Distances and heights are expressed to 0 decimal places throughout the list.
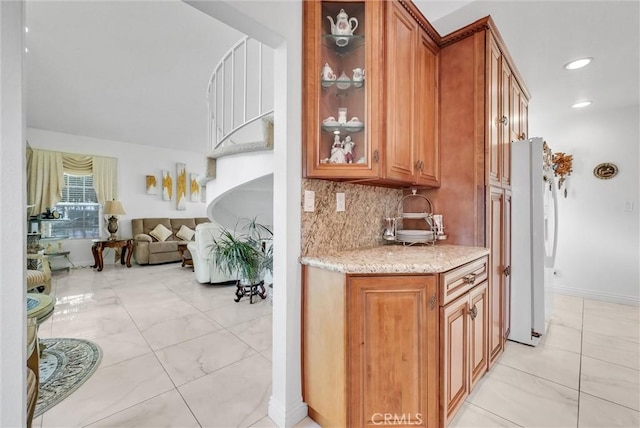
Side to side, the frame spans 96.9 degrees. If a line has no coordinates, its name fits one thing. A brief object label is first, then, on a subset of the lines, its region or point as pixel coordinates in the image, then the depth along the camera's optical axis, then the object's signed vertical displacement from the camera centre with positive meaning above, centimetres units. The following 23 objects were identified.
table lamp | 562 +1
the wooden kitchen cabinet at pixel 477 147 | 196 +47
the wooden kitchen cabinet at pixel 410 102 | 162 +71
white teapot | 162 +108
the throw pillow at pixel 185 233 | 645 -47
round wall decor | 352 +53
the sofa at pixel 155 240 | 579 -60
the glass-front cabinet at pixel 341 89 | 154 +70
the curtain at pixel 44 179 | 518 +62
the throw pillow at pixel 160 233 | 613 -44
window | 566 +5
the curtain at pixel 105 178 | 586 +72
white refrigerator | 236 -25
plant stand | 351 -100
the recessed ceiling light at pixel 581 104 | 338 +131
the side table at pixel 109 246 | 540 -68
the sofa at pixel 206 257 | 409 -64
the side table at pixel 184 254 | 560 -86
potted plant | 340 -50
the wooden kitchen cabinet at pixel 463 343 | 135 -71
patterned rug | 173 -110
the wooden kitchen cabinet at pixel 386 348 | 131 -63
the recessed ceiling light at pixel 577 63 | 251 +135
